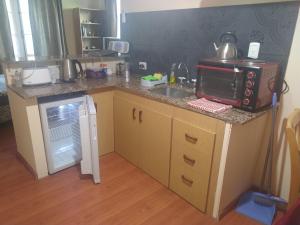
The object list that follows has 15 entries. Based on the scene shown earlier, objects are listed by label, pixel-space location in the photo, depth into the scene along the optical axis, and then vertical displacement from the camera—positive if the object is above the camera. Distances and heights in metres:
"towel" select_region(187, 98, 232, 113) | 1.57 -0.44
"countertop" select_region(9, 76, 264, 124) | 1.49 -0.44
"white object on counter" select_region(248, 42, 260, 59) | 1.75 -0.05
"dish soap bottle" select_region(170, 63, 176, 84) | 2.38 -0.36
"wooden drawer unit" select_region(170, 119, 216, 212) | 1.61 -0.88
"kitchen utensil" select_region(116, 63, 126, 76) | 2.80 -0.35
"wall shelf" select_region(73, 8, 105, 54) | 4.30 +0.20
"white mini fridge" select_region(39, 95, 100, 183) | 1.89 -0.87
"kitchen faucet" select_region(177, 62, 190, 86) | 2.32 -0.33
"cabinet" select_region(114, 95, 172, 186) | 1.94 -0.87
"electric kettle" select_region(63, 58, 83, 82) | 2.26 -0.32
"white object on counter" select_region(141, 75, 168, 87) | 2.23 -0.41
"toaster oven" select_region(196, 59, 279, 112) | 1.49 -0.27
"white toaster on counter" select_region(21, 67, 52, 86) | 2.00 -0.33
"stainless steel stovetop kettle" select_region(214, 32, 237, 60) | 1.76 -0.06
